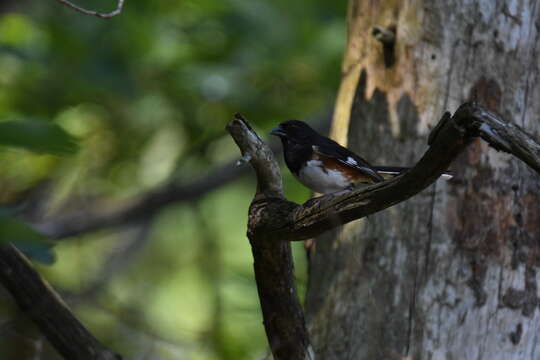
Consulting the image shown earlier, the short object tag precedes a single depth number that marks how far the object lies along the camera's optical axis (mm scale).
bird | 6867
